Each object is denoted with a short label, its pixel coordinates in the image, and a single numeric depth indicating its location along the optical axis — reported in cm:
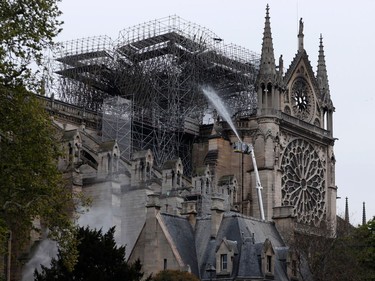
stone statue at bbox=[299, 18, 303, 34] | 8998
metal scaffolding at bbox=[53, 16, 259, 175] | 8262
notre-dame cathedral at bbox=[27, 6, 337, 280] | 6812
